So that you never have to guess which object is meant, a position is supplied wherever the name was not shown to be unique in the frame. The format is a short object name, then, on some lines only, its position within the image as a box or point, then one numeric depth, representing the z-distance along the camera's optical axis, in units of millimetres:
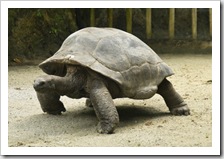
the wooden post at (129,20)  10215
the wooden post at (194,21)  10305
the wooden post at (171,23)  10148
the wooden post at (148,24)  10239
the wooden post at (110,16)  10156
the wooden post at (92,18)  10219
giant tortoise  4758
